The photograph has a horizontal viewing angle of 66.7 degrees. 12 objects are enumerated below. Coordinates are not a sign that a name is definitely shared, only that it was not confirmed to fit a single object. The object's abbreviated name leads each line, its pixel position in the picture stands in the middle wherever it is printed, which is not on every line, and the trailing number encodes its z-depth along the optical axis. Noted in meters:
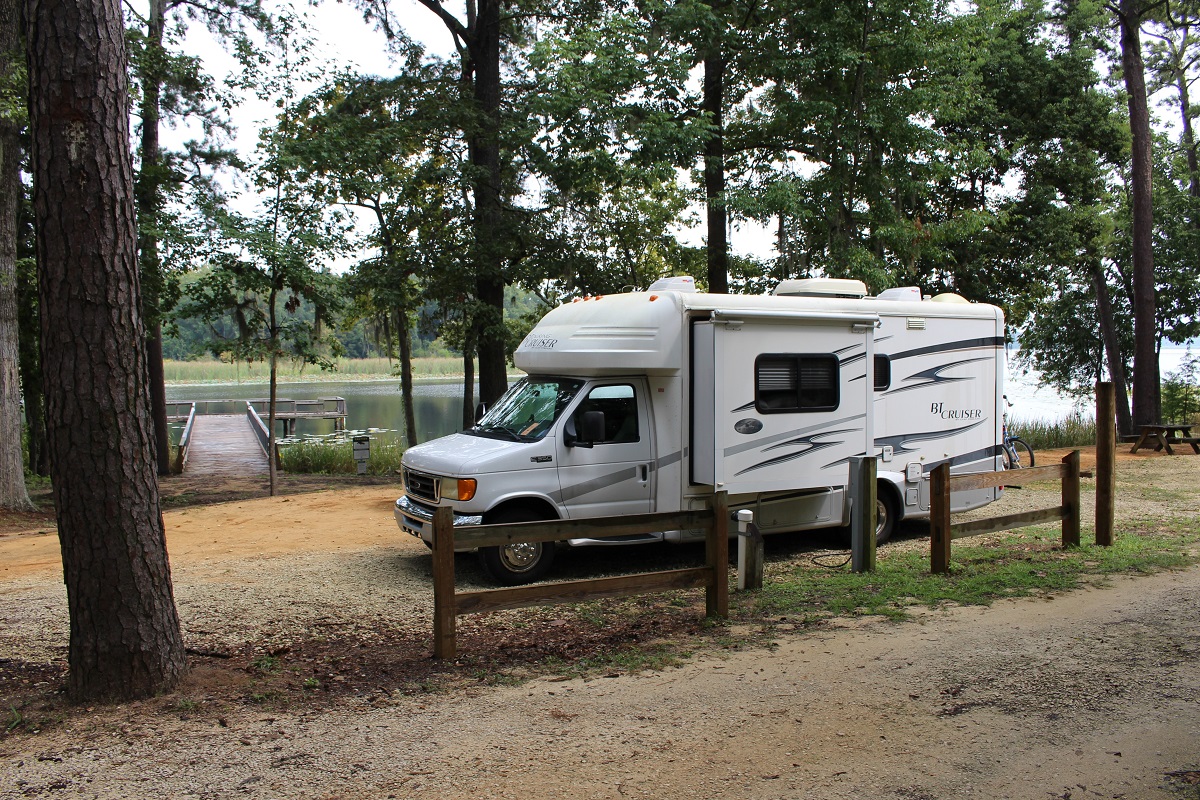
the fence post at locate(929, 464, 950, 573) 8.08
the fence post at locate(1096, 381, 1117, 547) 9.23
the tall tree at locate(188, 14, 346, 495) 14.02
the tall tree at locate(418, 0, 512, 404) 18.05
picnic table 18.52
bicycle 14.46
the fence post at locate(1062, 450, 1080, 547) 9.03
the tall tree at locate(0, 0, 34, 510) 13.19
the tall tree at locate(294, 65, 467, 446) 17.11
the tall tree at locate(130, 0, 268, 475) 14.50
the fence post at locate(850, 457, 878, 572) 8.36
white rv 8.37
